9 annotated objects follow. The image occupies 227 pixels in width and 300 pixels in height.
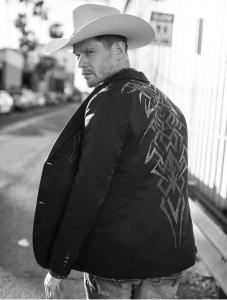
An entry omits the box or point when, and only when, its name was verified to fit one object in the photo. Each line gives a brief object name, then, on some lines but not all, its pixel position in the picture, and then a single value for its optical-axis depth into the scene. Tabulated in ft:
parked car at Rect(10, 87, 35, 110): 113.50
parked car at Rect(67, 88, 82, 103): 249.51
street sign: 21.35
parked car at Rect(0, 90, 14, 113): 93.06
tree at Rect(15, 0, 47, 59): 48.08
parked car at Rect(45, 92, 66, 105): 178.19
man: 6.03
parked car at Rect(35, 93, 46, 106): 148.12
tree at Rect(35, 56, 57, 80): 224.74
